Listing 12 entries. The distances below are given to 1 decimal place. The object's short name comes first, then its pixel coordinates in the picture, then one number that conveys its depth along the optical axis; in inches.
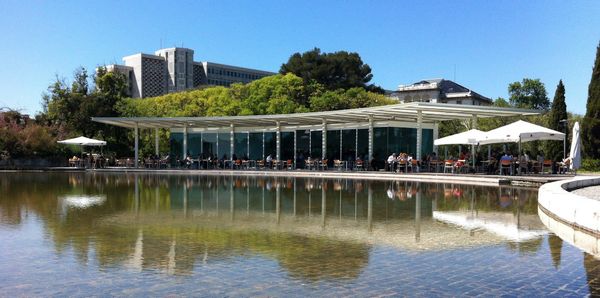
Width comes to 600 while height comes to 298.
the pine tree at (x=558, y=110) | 1364.4
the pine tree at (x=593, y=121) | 1189.7
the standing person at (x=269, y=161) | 1250.6
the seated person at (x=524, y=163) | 876.6
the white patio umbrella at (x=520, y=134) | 810.2
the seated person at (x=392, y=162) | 1043.2
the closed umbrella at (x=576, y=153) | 778.8
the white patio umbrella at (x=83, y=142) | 1293.1
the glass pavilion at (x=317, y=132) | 998.3
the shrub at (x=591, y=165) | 1116.5
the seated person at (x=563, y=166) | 906.3
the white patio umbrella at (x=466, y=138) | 895.1
